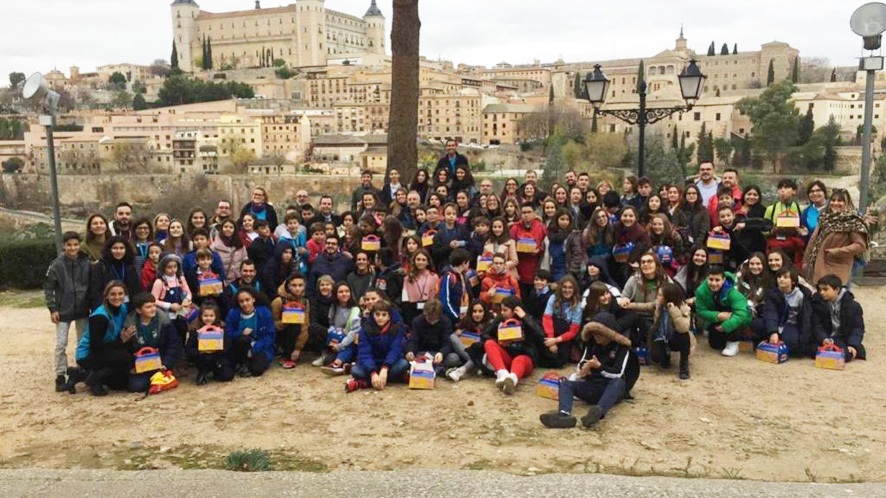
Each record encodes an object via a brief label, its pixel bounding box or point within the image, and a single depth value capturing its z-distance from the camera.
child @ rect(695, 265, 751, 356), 6.51
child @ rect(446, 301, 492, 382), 6.19
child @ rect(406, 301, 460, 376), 6.25
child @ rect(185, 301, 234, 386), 6.23
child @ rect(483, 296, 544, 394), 6.02
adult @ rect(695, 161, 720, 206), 8.02
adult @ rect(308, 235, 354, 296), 7.12
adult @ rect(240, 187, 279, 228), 8.18
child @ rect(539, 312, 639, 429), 5.22
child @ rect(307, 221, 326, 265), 7.55
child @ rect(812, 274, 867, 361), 6.39
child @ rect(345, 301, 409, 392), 5.98
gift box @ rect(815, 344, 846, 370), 6.17
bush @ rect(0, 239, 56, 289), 12.01
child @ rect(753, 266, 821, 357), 6.45
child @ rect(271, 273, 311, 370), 6.64
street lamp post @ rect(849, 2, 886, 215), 8.39
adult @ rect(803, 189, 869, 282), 6.94
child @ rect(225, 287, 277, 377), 6.36
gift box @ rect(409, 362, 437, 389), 5.91
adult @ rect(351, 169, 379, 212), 9.12
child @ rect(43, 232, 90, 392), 6.22
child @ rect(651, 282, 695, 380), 6.00
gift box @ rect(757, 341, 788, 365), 6.35
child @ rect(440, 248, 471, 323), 6.64
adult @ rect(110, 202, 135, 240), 7.03
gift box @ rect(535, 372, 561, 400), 5.61
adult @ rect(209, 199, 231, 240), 7.45
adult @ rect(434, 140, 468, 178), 9.29
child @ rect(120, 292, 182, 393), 6.03
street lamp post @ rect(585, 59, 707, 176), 9.73
